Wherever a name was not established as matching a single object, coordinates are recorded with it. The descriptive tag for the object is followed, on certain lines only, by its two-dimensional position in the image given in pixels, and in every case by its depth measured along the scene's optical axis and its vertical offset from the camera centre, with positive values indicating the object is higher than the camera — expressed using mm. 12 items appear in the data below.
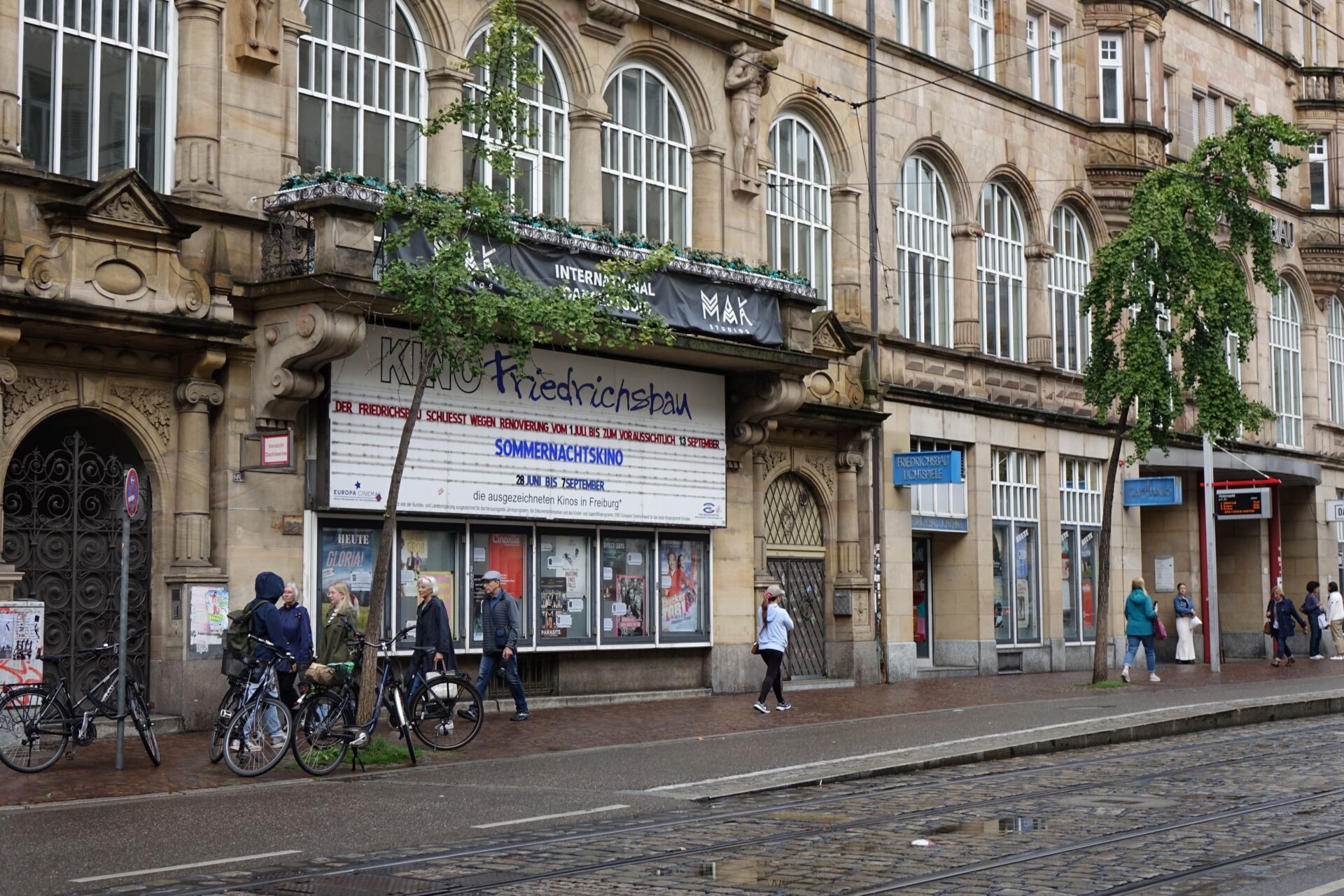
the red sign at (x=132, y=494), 15289 +788
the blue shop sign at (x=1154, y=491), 34062 +1675
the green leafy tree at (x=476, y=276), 16281 +2886
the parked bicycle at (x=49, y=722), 14711 -1177
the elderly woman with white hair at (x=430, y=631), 18922 -539
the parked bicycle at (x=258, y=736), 14664 -1284
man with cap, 20516 -615
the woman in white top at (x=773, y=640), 21891 -765
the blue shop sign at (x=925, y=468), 28641 +1835
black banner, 21125 +3857
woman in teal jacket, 28453 -660
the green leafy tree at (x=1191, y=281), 26156 +4472
